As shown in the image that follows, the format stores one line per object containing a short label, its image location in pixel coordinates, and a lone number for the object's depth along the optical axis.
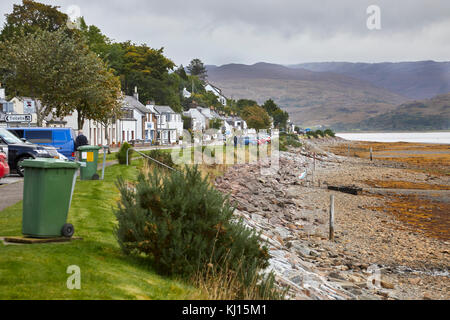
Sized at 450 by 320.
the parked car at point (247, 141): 70.85
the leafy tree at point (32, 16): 75.62
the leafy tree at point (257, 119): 125.12
